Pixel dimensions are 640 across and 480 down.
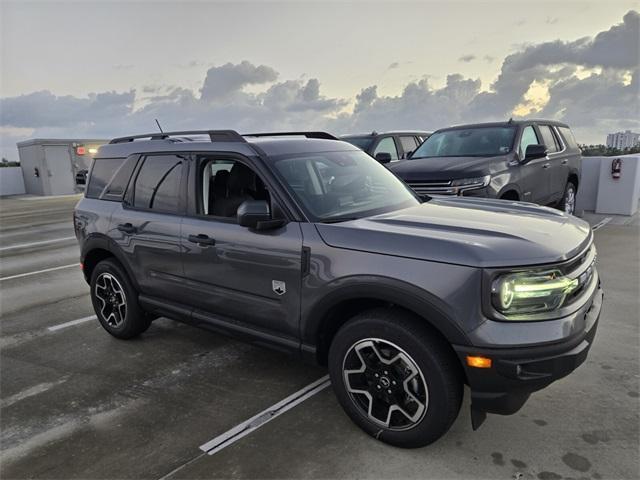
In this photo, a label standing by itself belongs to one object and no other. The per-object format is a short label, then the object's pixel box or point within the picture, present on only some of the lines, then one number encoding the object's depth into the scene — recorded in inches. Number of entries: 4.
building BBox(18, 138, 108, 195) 979.3
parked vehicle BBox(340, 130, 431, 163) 419.8
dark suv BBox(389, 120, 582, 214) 263.0
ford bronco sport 97.6
